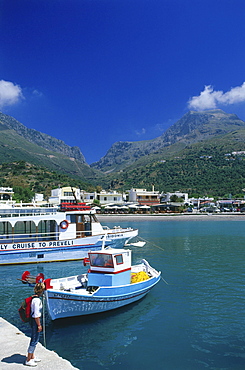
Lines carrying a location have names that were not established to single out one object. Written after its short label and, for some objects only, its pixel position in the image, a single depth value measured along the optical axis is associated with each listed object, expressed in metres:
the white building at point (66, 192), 81.61
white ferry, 24.95
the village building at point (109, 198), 104.06
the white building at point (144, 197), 107.14
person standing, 7.79
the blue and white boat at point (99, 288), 12.48
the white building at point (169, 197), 120.94
